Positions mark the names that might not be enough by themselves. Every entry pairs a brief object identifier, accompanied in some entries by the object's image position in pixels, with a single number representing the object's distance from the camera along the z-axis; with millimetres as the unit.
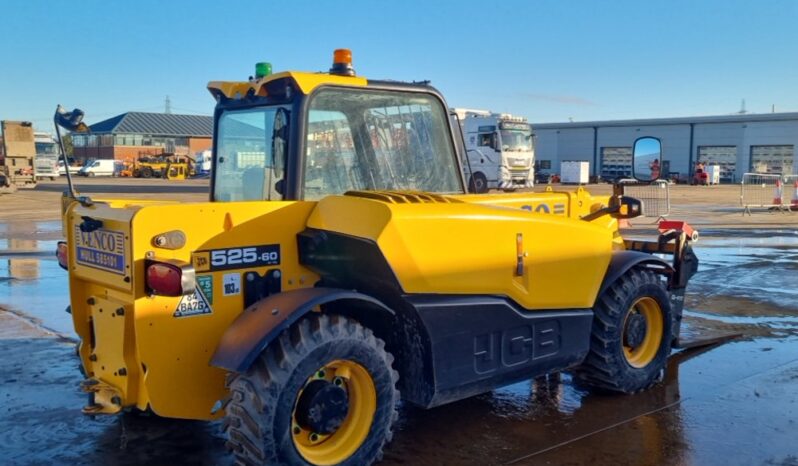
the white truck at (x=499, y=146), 32500
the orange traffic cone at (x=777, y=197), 23172
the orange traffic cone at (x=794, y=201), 22531
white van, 62003
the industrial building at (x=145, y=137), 81562
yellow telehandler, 3512
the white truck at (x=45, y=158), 47969
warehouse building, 54750
